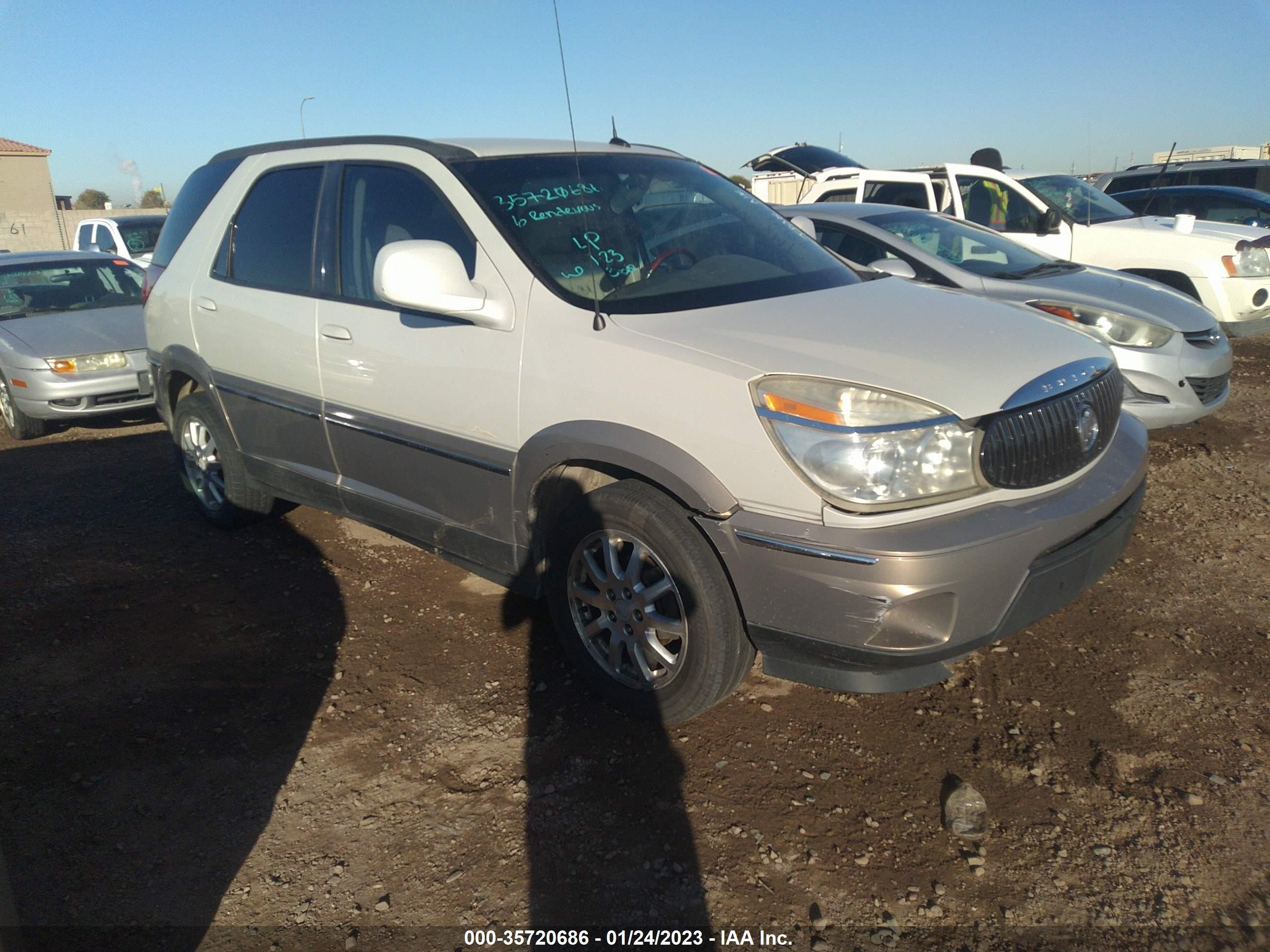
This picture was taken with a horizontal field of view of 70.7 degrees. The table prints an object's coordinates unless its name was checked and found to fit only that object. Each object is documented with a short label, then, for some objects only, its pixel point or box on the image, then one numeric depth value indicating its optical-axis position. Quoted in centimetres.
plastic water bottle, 258
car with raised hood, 785
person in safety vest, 876
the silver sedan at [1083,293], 543
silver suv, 249
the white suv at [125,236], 1223
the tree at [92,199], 5281
